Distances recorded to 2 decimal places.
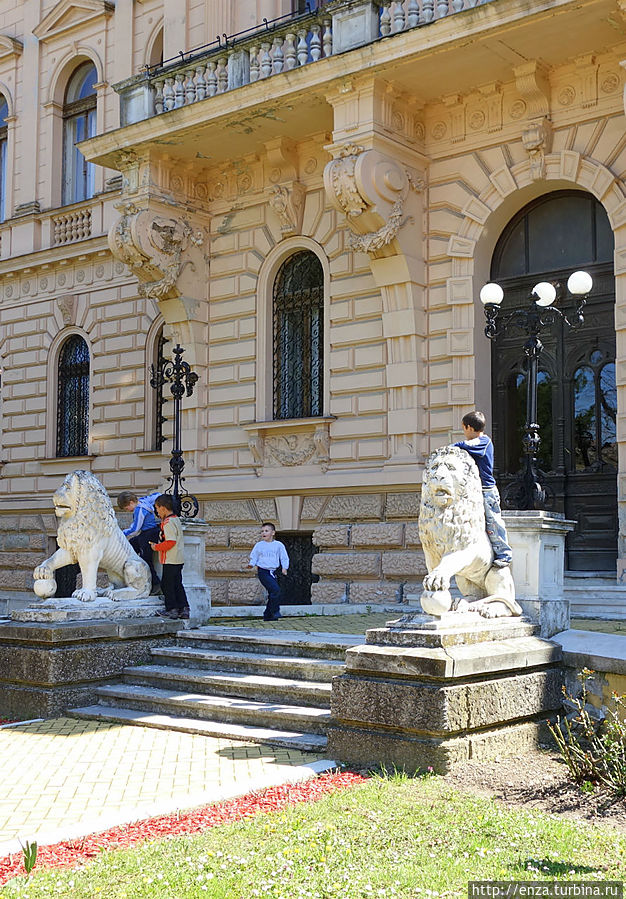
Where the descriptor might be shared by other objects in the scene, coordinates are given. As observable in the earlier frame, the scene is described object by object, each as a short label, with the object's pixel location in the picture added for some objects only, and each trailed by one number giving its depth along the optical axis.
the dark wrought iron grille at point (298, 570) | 17.98
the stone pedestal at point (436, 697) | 7.48
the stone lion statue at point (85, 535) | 11.17
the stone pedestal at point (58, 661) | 10.62
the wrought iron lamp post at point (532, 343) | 11.09
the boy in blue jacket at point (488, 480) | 8.77
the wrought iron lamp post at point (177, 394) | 14.38
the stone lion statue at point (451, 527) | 8.13
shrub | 6.88
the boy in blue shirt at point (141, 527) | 12.85
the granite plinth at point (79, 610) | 11.07
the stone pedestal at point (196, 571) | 13.12
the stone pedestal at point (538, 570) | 9.30
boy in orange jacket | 12.02
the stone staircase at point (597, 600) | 13.01
